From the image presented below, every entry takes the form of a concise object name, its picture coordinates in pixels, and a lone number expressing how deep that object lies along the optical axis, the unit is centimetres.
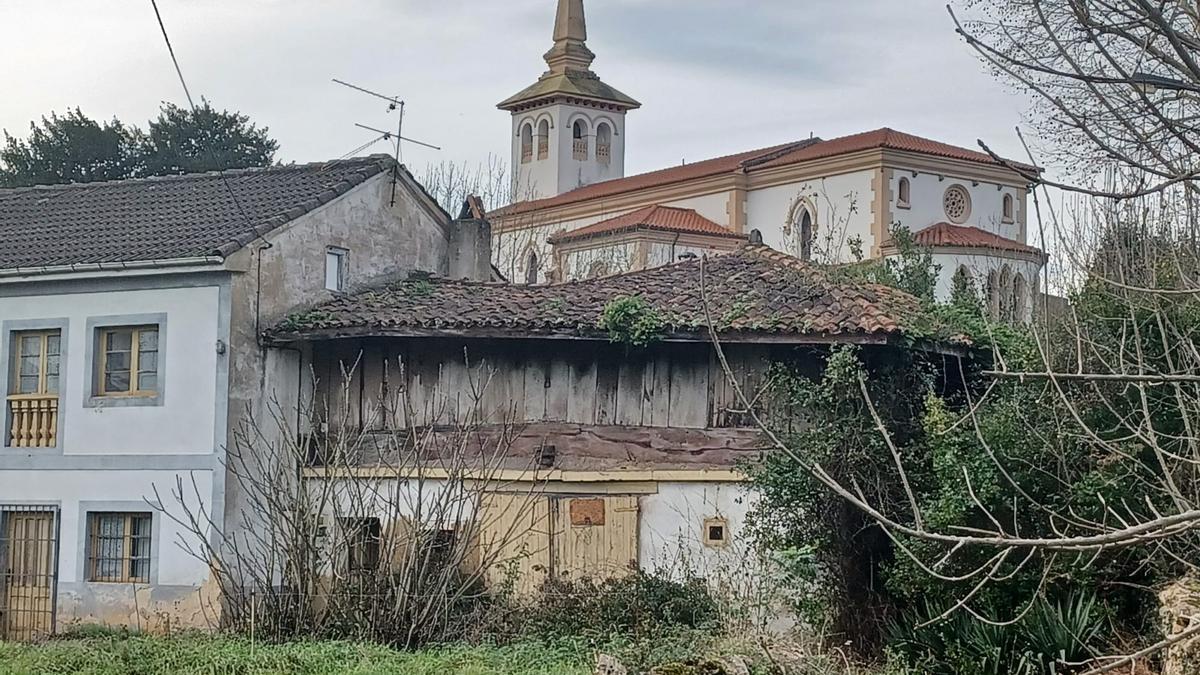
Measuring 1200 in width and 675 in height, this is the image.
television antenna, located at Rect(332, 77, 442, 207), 2200
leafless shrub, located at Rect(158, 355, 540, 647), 1670
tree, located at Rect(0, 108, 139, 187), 4116
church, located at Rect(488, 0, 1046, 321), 4719
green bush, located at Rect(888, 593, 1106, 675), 1339
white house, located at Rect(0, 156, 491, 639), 1919
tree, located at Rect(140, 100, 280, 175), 4200
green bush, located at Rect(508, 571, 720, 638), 1638
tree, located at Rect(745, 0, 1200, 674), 1412
